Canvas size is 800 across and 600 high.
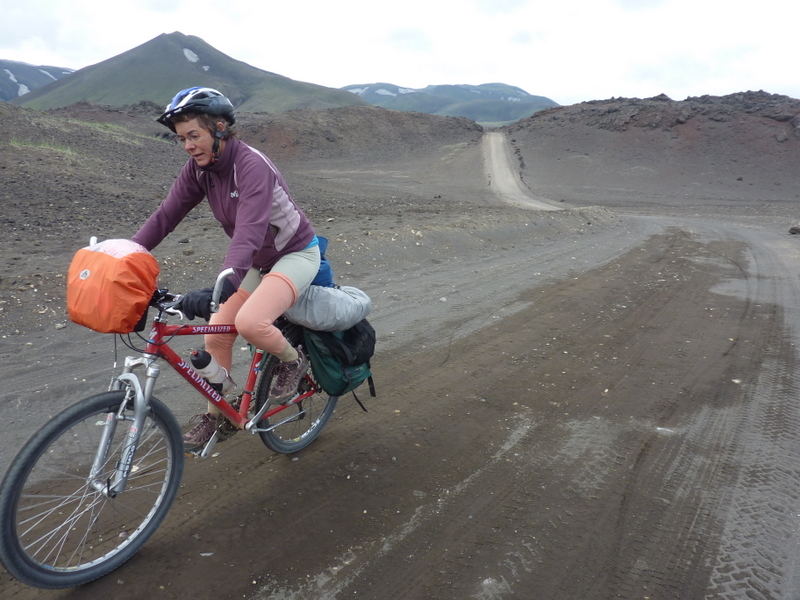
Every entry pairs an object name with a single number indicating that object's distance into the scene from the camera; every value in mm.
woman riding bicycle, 2570
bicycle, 2170
